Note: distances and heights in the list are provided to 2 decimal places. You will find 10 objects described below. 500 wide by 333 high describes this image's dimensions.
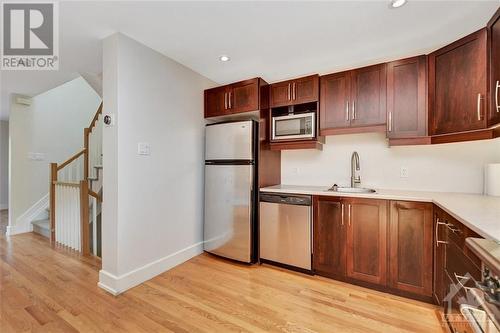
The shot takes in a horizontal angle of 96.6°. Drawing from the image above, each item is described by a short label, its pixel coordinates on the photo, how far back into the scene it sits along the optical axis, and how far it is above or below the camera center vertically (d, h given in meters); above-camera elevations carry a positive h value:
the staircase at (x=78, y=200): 2.95 -0.50
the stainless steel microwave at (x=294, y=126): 2.54 +0.47
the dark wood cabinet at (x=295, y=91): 2.54 +0.89
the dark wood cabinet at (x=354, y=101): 2.23 +0.69
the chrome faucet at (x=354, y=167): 2.54 -0.02
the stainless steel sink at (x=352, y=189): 2.37 -0.26
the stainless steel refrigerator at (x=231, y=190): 2.62 -0.30
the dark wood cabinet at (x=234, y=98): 2.68 +0.87
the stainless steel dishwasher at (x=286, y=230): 2.35 -0.71
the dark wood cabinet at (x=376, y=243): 1.85 -0.71
